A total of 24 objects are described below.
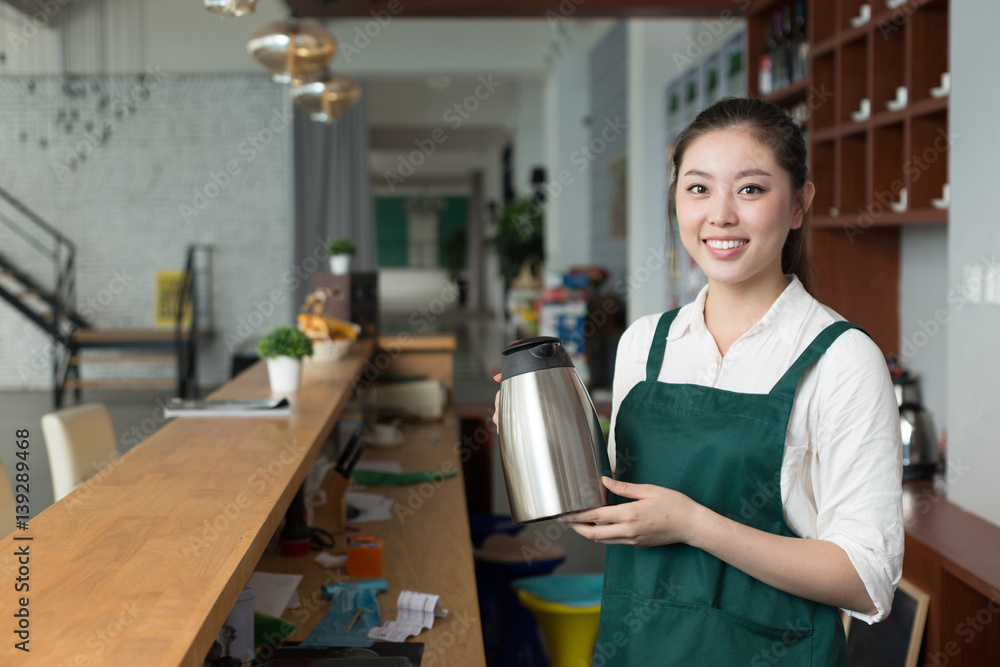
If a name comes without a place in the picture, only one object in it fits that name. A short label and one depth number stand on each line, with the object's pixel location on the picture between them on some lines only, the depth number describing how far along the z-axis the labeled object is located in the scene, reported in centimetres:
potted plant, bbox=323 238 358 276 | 459
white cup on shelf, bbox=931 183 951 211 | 282
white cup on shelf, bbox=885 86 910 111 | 296
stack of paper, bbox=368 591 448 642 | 184
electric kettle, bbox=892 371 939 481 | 290
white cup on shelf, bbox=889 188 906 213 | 306
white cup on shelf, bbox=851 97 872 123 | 321
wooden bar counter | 93
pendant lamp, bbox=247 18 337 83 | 338
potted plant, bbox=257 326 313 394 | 244
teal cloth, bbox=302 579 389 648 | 180
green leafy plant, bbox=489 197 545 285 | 1086
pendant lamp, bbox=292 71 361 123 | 445
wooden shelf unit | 285
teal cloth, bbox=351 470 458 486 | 312
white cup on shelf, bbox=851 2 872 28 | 317
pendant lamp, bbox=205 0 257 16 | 247
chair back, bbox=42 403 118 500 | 276
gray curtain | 884
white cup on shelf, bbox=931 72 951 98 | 269
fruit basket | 321
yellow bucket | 239
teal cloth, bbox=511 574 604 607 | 254
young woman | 110
